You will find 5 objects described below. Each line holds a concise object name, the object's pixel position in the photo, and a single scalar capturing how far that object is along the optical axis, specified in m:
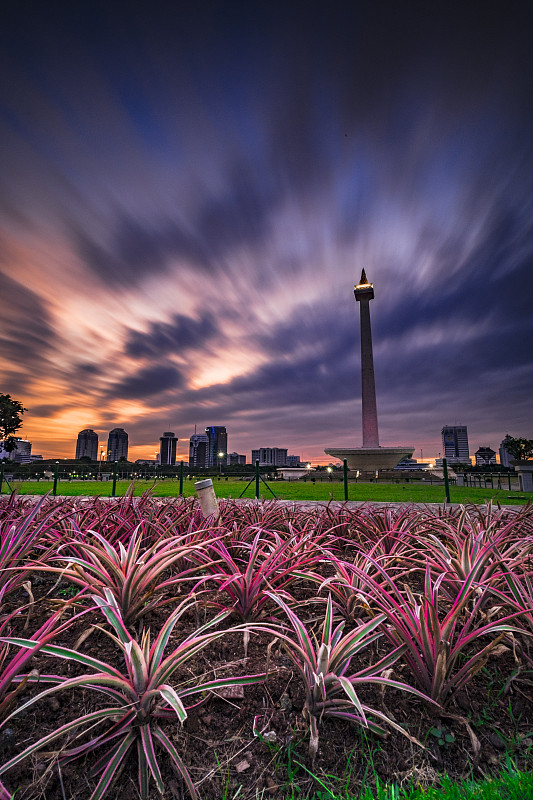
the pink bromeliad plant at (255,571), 2.09
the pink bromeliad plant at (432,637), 1.61
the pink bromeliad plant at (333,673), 1.47
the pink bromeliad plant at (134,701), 1.23
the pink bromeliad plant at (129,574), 1.96
